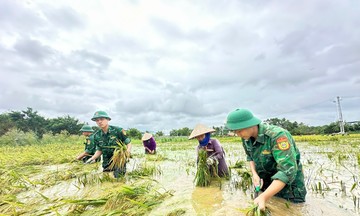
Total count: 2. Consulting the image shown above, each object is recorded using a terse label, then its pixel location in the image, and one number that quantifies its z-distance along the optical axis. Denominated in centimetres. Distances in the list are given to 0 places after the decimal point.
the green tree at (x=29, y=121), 4491
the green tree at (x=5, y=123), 4048
